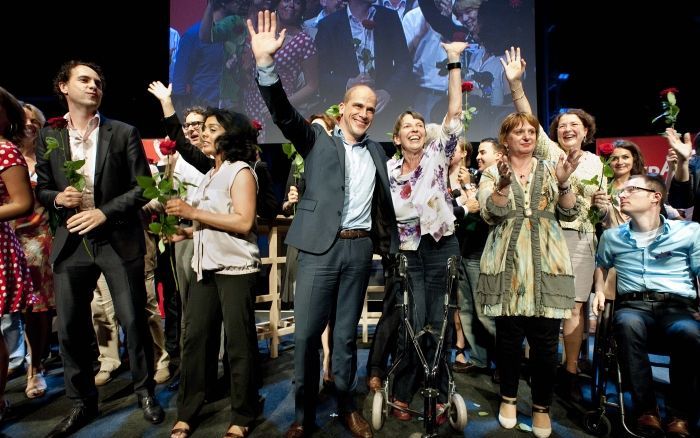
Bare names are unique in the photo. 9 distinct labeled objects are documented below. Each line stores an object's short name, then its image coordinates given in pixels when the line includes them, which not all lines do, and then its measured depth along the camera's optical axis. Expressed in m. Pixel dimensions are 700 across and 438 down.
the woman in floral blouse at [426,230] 2.61
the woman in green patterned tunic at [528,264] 2.41
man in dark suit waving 2.26
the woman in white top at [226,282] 2.32
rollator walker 2.15
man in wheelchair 2.35
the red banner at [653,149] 5.43
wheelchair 2.39
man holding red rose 2.50
